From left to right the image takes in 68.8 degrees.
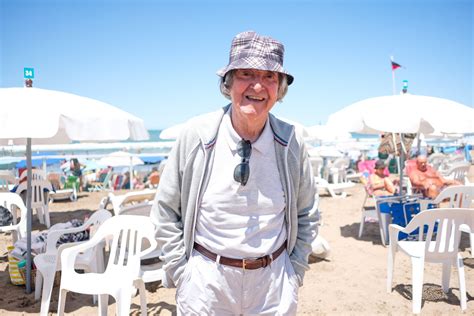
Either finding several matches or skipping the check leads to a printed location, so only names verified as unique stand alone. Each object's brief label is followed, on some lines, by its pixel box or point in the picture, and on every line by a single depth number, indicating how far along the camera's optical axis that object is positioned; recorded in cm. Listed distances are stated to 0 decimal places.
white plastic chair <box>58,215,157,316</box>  256
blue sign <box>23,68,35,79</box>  364
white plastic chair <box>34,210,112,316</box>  296
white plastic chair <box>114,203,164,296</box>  306
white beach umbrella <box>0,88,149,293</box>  284
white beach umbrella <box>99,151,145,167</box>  1500
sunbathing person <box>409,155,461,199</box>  606
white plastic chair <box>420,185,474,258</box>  463
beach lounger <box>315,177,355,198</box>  988
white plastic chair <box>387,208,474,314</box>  330
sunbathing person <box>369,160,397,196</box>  634
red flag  655
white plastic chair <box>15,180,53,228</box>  680
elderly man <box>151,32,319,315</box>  148
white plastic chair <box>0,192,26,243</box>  497
